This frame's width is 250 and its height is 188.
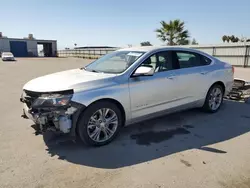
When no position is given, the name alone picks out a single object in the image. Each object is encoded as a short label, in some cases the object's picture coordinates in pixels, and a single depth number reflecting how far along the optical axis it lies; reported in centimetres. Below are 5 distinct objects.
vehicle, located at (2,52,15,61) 3384
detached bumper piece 638
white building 4824
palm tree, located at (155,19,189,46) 2816
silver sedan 315
